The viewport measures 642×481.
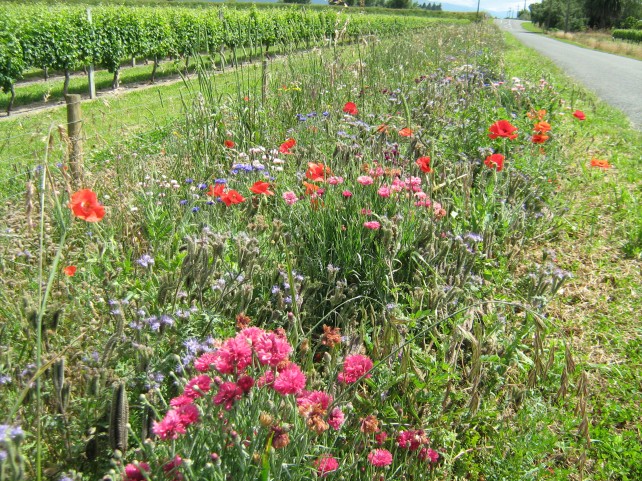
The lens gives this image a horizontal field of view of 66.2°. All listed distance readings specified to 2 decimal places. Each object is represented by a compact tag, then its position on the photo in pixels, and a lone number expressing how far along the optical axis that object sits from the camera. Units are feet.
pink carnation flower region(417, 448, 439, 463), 4.98
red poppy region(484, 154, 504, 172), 9.06
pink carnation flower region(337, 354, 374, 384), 4.70
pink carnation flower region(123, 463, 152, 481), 3.46
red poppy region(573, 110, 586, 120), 12.02
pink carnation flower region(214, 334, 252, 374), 3.55
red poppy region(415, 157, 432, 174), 8.22
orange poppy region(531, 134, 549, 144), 10.30
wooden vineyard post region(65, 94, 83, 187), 9.77
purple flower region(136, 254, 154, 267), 6.40
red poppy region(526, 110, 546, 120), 12.74
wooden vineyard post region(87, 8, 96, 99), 45.32
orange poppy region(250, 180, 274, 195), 7.57
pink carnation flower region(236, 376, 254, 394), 3.49
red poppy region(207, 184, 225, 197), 7.89
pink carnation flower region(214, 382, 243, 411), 3.50
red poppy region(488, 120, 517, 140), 9.32
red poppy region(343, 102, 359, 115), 10.66
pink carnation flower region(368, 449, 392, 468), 4.47
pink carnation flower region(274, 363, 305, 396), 3.59
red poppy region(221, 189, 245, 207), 7.43
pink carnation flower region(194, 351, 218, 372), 3.81
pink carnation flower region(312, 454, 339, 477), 4.15
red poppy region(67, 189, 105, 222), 5.71
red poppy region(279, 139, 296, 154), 9.25
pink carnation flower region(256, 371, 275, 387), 3.88
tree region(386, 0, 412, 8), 254.88
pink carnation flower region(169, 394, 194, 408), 3.64
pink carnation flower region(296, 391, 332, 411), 4.08
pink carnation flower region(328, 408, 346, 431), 4.28
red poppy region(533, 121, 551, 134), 10.27
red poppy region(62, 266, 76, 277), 6.45
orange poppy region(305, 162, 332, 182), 8.03
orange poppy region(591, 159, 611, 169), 10.66
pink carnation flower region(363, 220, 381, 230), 7.02
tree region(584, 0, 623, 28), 189.98
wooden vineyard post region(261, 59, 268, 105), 13.69
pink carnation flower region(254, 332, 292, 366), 3.60
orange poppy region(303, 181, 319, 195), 8.30
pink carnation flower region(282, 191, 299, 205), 7.54
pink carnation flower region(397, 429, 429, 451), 4.95
